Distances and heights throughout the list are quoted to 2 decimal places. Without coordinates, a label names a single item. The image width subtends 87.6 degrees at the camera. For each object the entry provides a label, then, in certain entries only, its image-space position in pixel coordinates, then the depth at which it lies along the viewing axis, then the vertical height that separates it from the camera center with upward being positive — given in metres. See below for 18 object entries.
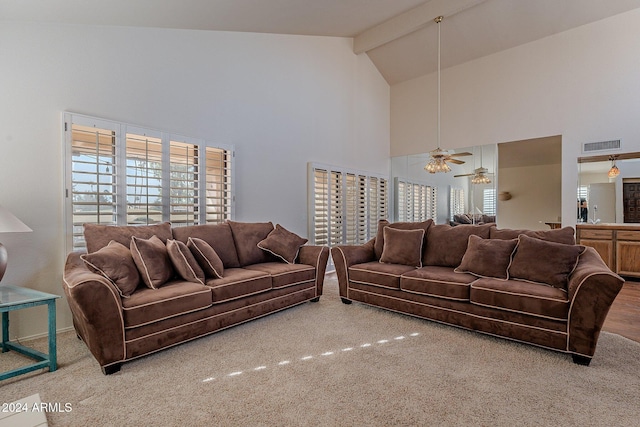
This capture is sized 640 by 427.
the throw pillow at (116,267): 2.52 -0.42
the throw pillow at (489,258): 3.17 -0.44
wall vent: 5.12 +1.06
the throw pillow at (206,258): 3.23 -0.43
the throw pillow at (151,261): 2.80 -0.41
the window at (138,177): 3.18 +0.40
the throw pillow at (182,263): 3.05 -0.45
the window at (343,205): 5.75 +0.17
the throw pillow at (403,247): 3.90 -0.40
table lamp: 2.36 -0.09
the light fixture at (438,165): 4.76 +0.71
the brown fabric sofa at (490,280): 2.49 -0.62
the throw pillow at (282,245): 4.09 -0.39
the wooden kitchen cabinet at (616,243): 5.15 -0.46
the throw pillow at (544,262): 2.85 -0.43
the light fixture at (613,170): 5.34 +0.71
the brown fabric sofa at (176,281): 2.33 -0.61
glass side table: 2.24 -0.68
